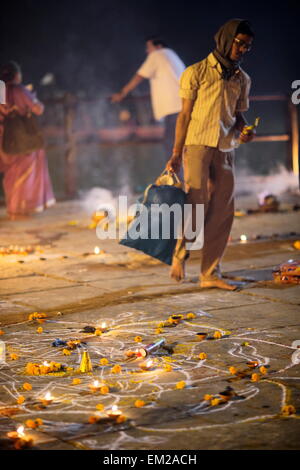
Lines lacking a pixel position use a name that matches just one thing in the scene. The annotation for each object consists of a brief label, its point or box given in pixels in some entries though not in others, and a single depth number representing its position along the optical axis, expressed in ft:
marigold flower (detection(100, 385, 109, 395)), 25.98
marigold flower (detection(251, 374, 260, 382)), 26.78
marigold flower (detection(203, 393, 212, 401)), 24.95
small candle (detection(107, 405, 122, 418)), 23.61
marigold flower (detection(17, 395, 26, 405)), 25.21
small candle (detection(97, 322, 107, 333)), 34.10
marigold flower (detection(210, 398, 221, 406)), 24.58
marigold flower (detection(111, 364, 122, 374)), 28.26
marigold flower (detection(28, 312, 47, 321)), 36.17
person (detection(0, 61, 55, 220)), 69.46
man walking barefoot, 40.83
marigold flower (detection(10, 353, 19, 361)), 29.99
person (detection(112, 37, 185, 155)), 72.49
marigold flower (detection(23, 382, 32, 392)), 26.45
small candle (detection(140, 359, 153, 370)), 28.50
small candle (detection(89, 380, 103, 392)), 26.36
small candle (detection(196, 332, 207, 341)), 32.32
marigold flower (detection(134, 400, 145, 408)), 24.57
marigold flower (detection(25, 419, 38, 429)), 23.10
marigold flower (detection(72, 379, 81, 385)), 27.07
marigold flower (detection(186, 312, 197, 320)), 35.70
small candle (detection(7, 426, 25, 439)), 22.22
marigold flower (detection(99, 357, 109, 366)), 29.22
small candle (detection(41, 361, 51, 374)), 28.30
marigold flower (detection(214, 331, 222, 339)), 32.42
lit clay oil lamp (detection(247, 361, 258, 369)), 28.40
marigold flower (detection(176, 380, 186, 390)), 26.33
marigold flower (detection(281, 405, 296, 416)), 23.59
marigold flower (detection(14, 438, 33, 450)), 21.65
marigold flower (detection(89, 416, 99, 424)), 23.36
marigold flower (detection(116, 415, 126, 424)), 23.26
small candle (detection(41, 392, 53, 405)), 25.19
